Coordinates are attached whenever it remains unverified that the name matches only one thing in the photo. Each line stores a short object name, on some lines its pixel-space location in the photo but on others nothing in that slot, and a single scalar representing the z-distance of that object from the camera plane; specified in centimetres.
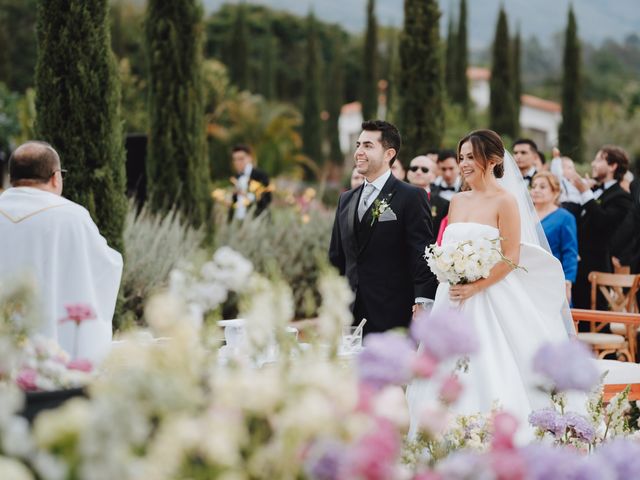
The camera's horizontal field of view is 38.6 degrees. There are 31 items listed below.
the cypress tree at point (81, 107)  775
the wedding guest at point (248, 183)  1184
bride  523
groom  552
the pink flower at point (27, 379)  236
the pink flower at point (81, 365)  233
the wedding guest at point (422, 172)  775
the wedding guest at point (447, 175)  887
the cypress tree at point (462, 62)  3747
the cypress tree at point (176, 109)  1083
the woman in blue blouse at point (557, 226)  749
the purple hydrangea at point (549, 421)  347
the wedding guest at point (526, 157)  878
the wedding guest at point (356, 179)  811
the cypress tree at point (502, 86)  2889
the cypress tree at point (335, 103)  3925
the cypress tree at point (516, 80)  2978
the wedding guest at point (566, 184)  880
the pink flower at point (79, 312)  264
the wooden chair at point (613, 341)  746
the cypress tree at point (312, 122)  3706
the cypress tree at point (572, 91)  2911
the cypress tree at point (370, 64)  3834
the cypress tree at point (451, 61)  3806
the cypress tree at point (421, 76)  1346
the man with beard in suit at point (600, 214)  862
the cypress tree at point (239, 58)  3856
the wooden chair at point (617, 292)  759
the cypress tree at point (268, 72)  4131
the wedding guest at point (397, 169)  818
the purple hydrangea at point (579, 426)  358
